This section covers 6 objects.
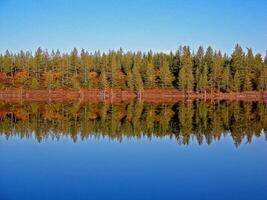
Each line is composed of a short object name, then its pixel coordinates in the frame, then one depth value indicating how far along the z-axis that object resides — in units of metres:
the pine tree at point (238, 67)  126.00
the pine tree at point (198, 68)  127.75
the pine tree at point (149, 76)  134.12
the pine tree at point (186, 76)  125.93
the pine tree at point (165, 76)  131.50
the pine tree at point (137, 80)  129.88
